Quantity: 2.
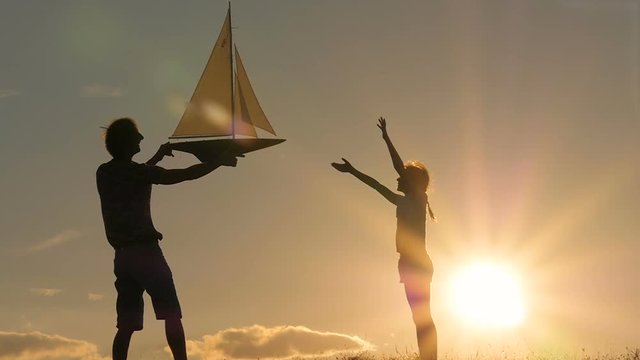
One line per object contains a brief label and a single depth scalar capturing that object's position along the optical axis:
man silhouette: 7.95
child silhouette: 10.03
